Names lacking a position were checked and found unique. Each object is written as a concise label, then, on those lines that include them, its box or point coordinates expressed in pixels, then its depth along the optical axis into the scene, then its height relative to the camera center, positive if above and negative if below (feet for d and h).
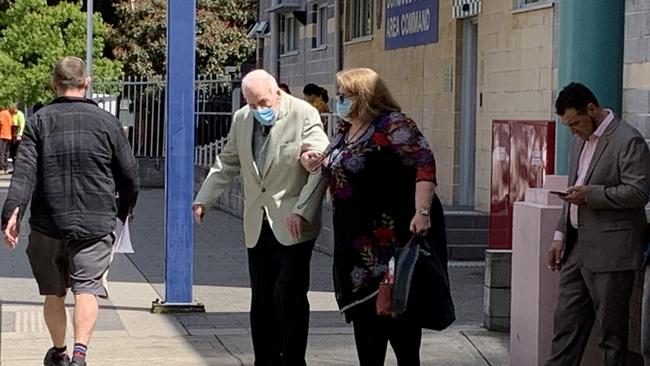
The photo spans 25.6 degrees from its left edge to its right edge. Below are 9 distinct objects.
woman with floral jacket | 24.08 -0.77
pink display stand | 27.07 -2.30
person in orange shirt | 116.26 +1.39
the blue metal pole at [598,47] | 27.73 +2.20
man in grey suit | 24.35 -0.90
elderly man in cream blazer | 27.07 -1.06
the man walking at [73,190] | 27.02 -0.74
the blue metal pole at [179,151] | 36.27 +0.03
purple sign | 65.00 +6.42
